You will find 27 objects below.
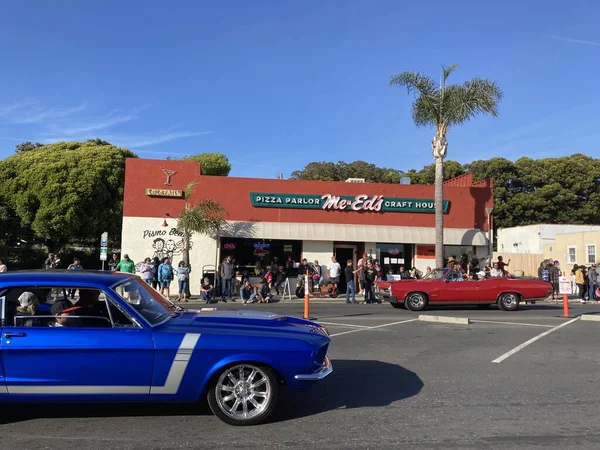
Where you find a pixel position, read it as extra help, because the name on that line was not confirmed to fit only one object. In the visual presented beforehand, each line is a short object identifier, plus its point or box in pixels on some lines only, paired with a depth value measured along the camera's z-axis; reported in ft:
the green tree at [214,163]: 157.89
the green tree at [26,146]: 156.35
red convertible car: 53.57
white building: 118.12
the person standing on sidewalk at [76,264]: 54.51
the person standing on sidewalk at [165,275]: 63.98
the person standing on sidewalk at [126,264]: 61.67
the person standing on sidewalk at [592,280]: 68.13
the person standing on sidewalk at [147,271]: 64.90
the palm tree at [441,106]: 75.72
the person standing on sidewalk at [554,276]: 71.11
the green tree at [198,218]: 70.28
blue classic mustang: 15.61
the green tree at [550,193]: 148.87
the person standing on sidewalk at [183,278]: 65.05
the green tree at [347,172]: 178.09
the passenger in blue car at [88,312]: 16.31
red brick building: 76.79
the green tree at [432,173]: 164.24
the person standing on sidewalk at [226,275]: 67.15
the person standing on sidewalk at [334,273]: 72.59
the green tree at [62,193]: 110.22
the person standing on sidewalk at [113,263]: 87.19
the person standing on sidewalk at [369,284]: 64.54
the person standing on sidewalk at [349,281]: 64.75
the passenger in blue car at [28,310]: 16.11
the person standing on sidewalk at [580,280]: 67.56
